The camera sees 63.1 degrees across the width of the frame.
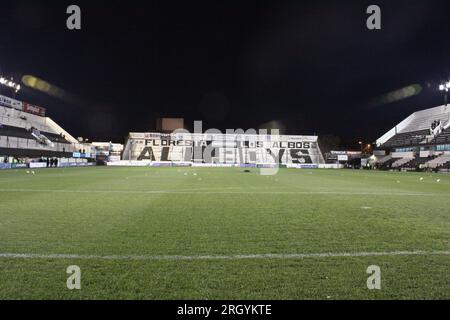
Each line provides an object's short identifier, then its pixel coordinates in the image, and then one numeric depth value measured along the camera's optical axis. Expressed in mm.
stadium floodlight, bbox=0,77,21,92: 56912
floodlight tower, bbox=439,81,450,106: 61000
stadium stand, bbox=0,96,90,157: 54231
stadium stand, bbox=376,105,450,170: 64375
